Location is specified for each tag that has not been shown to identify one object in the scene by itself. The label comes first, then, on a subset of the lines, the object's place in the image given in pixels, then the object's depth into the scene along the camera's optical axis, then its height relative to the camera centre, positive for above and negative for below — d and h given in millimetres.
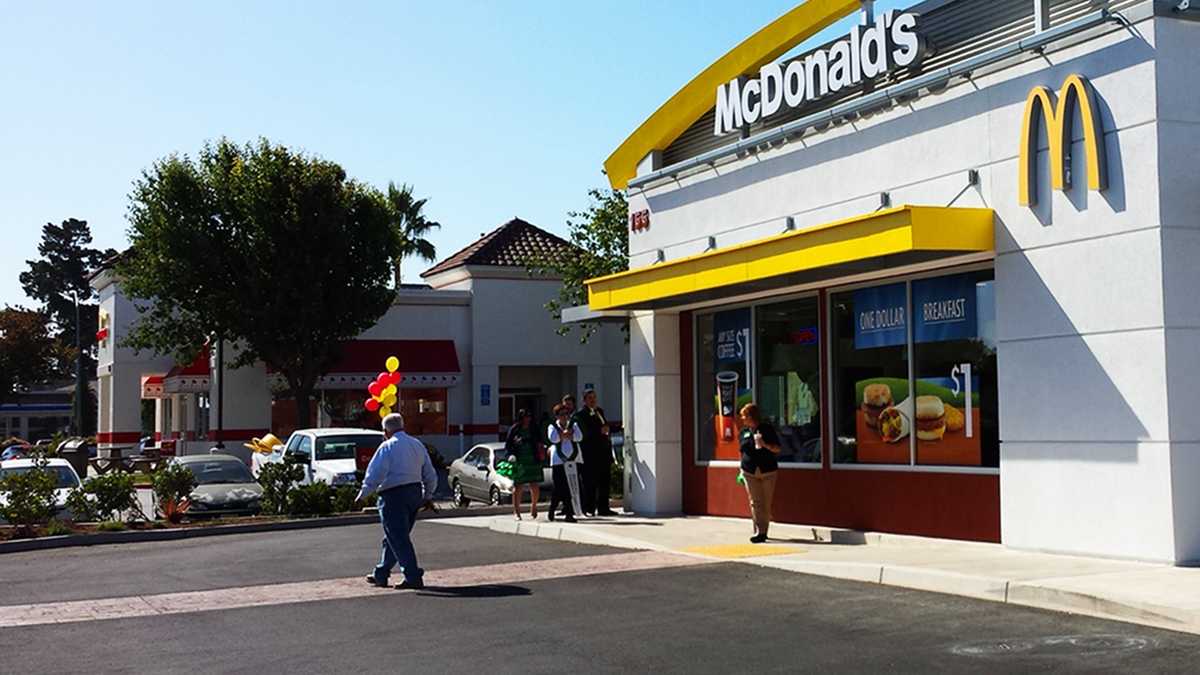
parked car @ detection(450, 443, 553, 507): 23891 -1289
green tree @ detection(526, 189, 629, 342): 35156 +4235
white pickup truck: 24953 -818
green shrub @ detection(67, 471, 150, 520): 21109 -1352
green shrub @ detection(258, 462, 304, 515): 22234 -1227
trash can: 39062 -1243
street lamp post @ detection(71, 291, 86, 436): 61719 +882
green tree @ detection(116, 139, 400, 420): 37125 +4263
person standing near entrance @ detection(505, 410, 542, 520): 18969 -645
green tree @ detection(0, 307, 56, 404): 74125 +3475
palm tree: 57438 +7974
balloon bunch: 22969 +331
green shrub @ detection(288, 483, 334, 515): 22109 -1494
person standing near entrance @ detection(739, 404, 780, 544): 15523 -690
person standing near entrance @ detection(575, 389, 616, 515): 19391 -694
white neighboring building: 40125 +1229
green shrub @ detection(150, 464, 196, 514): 21578 -1188
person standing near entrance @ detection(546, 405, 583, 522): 18875 -705
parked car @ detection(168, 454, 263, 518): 22141 -1302
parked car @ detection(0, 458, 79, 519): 21312 -1017
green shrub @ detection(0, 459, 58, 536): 20062 -1284
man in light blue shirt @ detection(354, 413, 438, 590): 12891 -834
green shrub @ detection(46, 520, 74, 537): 19578 -1700
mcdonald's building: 12086 +1419
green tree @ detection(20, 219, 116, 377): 94938 +9824
